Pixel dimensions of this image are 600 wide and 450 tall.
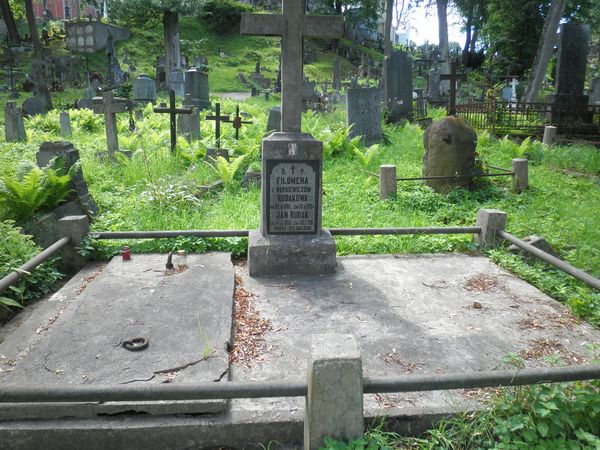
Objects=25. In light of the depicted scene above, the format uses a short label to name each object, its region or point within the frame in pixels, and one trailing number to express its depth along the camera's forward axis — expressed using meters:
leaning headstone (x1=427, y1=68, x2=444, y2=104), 24.88
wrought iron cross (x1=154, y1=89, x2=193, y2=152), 9.71
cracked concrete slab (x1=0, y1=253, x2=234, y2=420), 2.99
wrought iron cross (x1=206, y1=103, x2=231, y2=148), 10.59
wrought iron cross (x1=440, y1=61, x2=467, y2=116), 8.96
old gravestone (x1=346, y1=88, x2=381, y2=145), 12.42
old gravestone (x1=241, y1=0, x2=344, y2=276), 4.93
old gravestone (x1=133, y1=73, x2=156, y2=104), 22.44
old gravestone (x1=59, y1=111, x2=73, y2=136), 14.38
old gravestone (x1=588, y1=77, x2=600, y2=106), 20.73
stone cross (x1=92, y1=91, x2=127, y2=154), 10.19
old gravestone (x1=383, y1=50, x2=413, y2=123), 16.03
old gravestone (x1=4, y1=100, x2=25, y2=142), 12.67
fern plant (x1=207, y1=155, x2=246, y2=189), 8.38
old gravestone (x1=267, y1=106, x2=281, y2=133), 12.29
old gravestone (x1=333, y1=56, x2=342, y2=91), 29.48
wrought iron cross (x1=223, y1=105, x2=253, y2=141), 11.31
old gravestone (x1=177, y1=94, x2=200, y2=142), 12.23
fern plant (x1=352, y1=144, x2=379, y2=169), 10.23
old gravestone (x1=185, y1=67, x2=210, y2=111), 18.81
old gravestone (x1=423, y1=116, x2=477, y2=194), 8.39
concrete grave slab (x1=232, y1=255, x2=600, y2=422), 3.29
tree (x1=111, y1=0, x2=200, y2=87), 29.41
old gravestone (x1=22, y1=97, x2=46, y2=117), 17.84
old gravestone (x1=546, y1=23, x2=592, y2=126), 16.61
